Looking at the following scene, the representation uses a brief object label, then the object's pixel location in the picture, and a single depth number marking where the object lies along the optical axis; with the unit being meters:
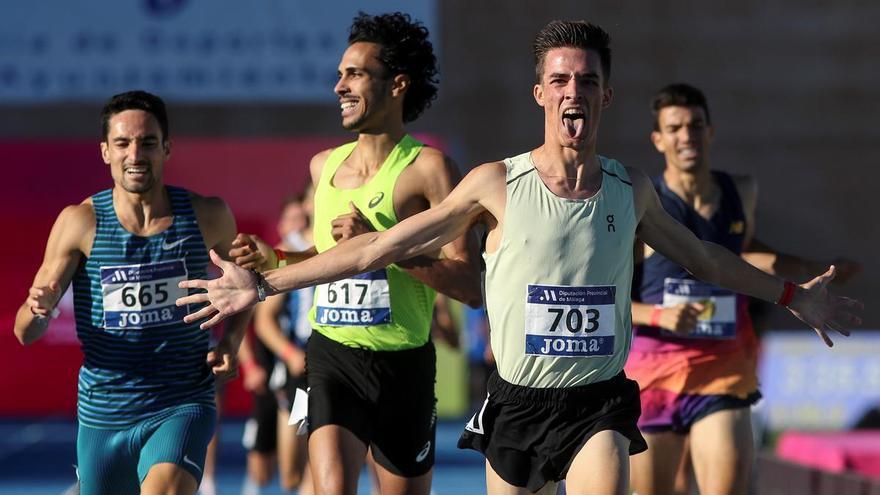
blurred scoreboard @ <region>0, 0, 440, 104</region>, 38.31
